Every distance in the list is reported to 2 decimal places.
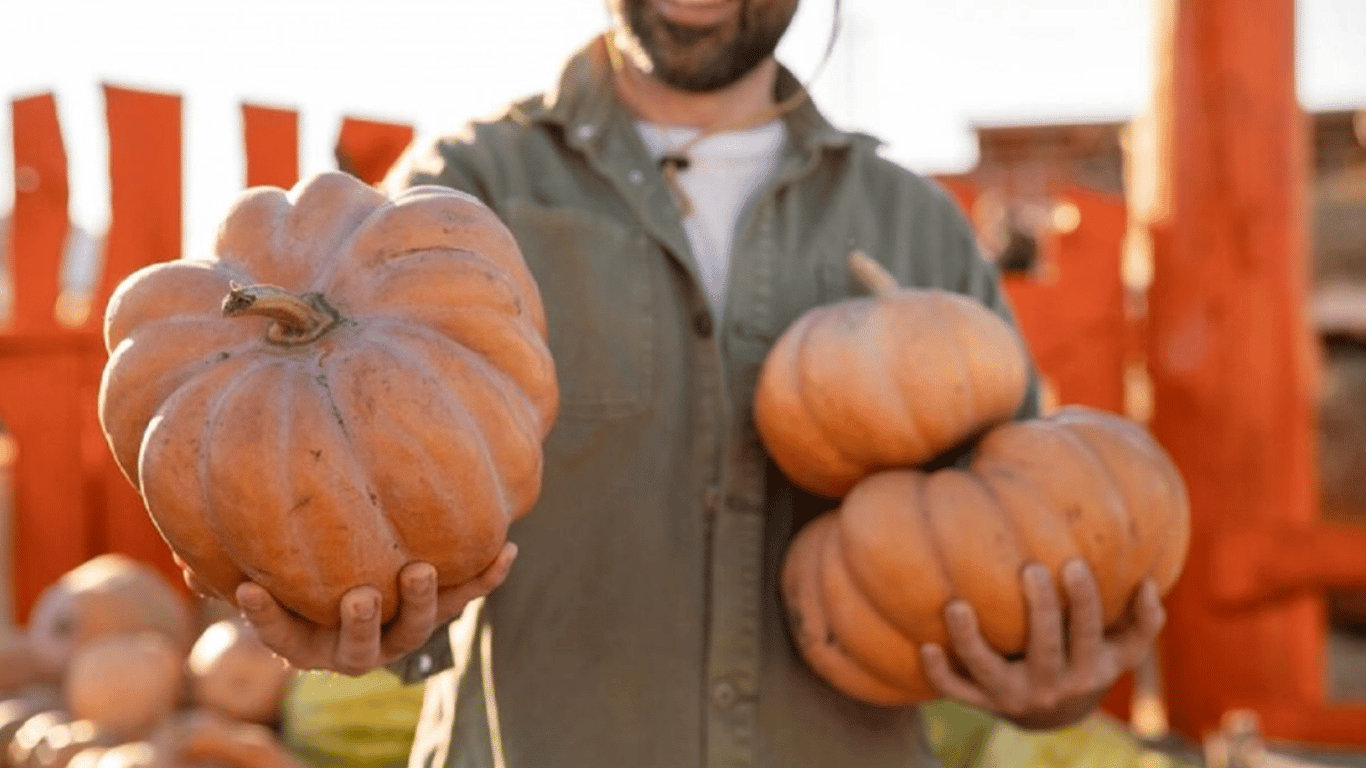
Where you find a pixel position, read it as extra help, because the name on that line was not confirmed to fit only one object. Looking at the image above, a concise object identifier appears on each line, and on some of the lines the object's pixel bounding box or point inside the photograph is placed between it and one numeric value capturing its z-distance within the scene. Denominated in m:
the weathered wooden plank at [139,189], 4.50
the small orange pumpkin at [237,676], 4.09
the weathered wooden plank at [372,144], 4.69
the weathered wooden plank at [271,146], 4.58
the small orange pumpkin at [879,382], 2.11
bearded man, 2.04
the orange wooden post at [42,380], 4.47
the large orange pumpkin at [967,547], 2.02
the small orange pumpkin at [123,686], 3.90
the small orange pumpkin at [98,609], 4.23
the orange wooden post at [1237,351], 4.62
